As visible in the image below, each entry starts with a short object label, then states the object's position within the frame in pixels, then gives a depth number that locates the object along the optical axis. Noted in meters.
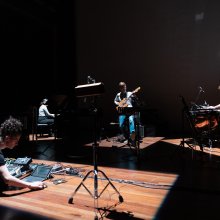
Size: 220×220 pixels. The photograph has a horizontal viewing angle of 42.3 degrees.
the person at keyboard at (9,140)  2.90
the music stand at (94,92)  2.82
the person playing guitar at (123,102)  6.88
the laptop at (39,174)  3.84
